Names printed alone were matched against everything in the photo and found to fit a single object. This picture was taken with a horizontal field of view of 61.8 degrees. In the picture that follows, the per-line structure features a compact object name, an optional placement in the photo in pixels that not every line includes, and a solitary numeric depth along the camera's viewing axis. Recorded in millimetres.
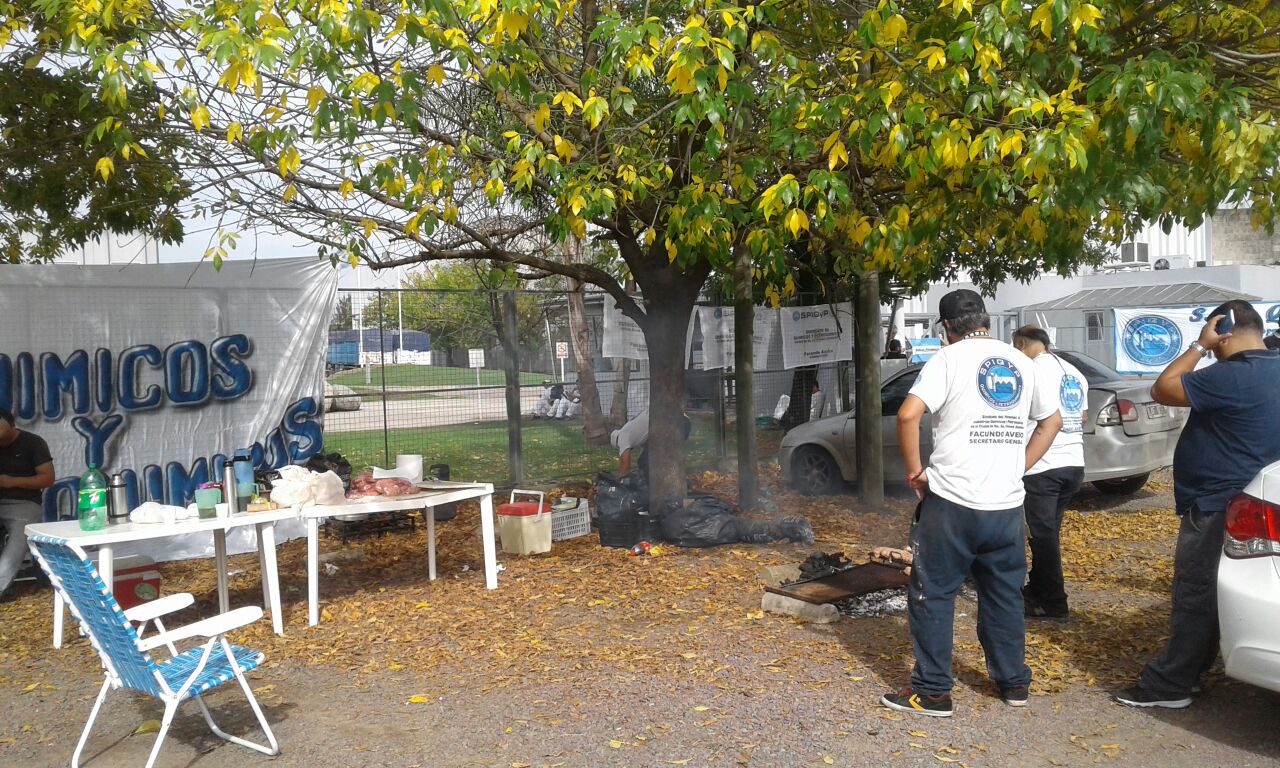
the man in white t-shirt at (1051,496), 6379
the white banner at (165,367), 8414
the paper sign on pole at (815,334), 12086
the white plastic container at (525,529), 8727
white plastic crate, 9242
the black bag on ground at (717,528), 8844
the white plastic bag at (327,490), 6895
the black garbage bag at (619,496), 9172
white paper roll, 8188
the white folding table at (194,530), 6109
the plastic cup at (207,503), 6480
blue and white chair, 4402
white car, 4250
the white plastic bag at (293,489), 6742
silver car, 10125
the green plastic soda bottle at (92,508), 6195
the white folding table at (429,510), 6723
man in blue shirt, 4812
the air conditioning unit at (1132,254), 43250
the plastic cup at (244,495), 6781
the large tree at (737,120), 6570
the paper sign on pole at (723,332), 12438
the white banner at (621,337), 11039
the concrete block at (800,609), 6480
